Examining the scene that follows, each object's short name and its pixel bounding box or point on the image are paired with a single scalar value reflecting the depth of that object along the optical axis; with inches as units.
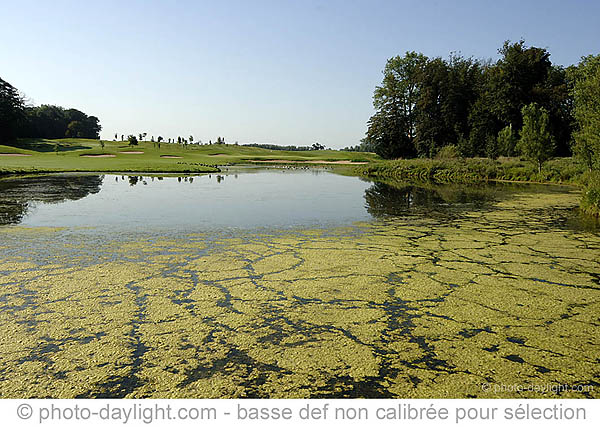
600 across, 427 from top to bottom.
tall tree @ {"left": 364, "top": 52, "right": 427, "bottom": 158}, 1806.5
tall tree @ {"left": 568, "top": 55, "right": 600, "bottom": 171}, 522.6
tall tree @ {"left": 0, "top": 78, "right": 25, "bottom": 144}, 2127.1
